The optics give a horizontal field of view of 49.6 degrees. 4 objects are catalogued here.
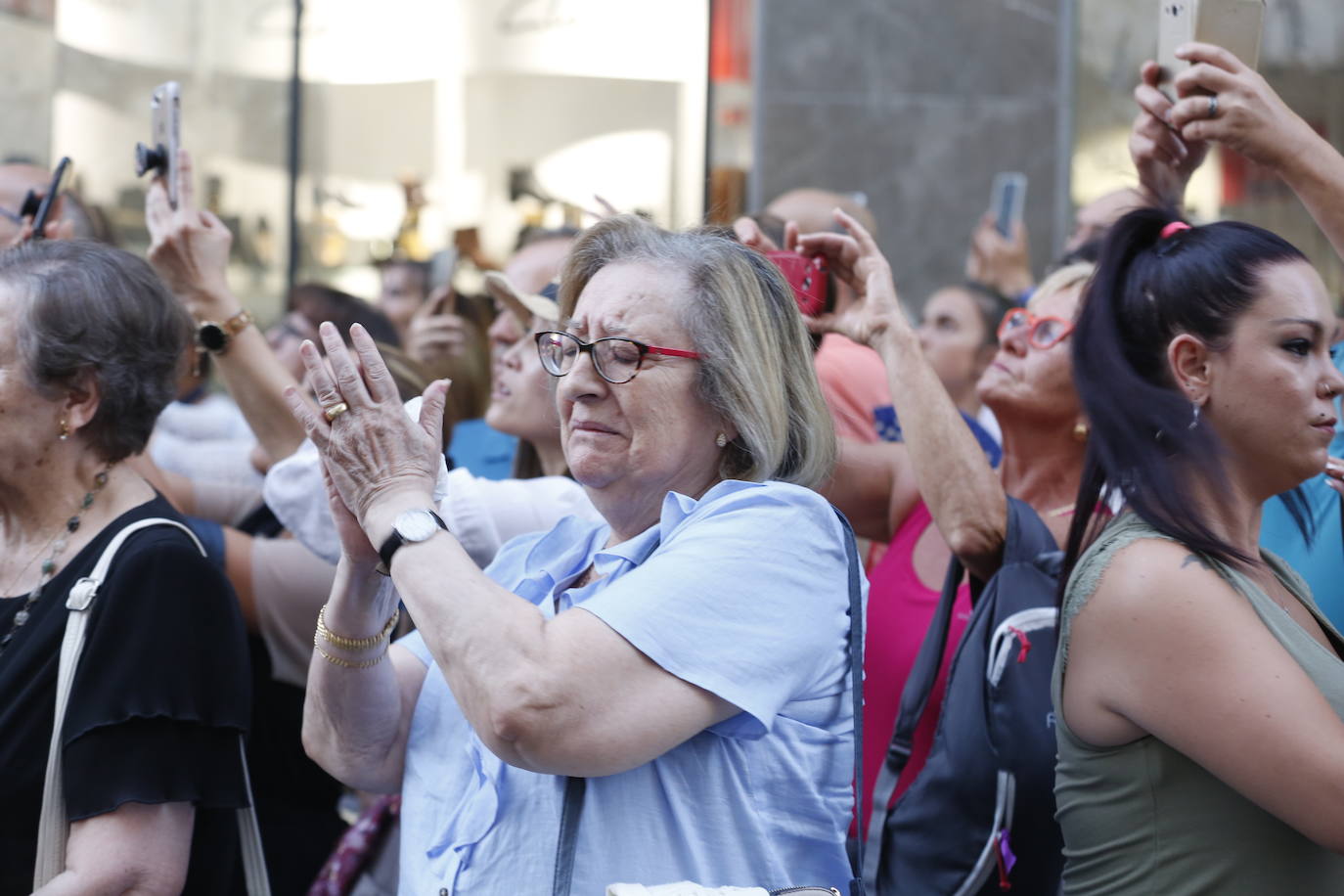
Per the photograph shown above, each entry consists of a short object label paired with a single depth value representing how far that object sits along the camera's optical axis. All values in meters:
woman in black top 2.38
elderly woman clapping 1.85
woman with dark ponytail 1.98
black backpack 2.69
